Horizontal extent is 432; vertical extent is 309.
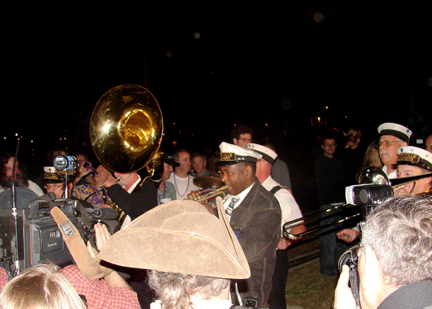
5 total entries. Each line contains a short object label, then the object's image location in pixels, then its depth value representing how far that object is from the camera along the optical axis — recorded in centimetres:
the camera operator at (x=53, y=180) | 414
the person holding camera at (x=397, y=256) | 104
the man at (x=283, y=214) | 288
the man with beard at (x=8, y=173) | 399
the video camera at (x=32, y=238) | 183
